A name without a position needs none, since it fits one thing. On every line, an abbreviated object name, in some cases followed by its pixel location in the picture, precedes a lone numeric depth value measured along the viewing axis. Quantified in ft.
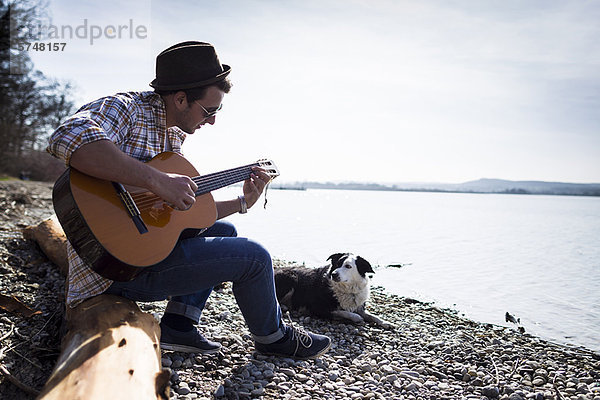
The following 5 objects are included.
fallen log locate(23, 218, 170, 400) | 5.74
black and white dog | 17.80
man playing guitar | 8.18
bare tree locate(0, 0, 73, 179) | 59.11
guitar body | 8.09
